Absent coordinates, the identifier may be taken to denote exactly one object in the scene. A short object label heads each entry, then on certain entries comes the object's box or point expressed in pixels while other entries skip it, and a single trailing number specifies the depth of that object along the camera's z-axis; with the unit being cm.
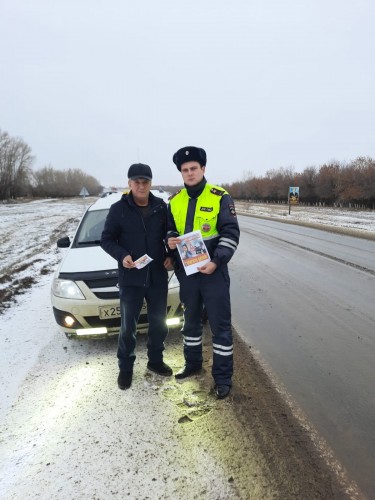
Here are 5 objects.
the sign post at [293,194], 3430
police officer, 304
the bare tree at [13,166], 7788
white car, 379
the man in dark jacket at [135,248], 325
